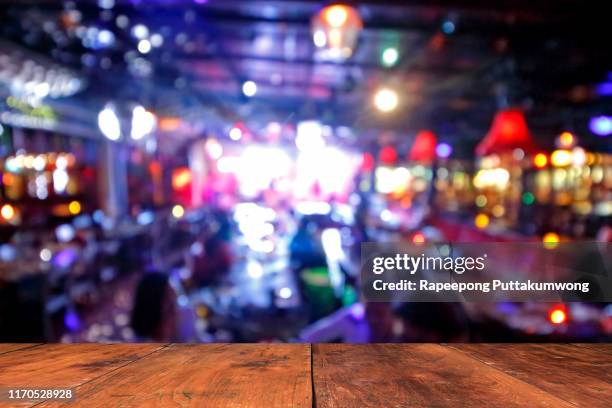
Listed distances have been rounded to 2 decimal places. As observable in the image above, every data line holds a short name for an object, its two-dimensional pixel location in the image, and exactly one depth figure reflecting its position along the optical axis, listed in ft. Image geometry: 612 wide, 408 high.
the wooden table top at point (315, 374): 3.10
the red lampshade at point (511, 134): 13.87
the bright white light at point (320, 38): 11.33
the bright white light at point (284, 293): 13.38
